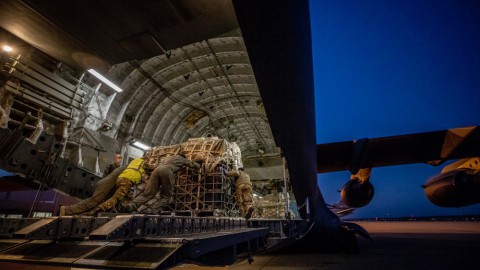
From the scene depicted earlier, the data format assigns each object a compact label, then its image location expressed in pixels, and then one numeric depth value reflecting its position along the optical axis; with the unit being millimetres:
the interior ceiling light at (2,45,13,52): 6629
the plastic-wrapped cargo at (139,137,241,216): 6301
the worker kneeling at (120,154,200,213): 4930
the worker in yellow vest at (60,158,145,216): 4803
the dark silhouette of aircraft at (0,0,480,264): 1419
